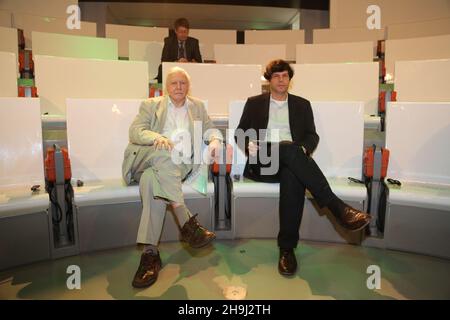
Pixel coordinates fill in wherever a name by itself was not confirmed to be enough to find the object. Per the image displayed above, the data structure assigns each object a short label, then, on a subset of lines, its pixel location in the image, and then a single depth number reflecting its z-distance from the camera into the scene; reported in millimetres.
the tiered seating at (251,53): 4273
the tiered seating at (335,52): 4160
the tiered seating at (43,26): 4852
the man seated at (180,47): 3793
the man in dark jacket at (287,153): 1844
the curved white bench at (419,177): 1935
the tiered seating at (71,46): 3805
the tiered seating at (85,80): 2676
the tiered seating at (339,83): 2902
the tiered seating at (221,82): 2939
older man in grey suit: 1750
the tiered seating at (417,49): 3920
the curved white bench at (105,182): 1989
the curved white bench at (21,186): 1774
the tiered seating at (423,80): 2803
